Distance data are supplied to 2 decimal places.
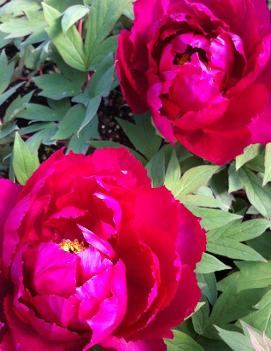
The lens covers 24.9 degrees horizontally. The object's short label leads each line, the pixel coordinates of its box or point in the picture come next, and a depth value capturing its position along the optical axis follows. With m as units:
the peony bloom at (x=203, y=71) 0.62
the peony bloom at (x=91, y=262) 0.50
